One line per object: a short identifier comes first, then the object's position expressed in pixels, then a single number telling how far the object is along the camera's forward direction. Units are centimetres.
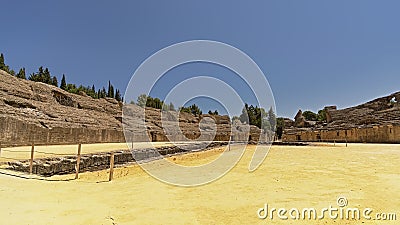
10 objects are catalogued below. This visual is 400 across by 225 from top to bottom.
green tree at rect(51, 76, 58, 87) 6652
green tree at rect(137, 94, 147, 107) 8286
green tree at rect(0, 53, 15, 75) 5442
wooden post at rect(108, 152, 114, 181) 966
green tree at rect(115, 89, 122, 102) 8900
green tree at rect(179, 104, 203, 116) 9906
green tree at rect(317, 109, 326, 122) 10000
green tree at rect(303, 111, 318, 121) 10719
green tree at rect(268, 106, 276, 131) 7953
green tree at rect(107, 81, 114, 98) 8475
